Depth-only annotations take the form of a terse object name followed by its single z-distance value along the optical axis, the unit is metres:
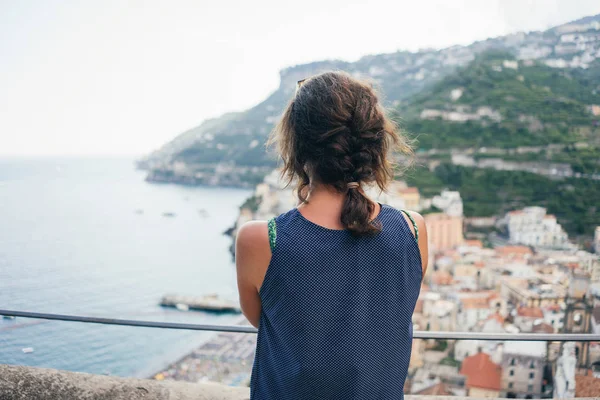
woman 0.54
